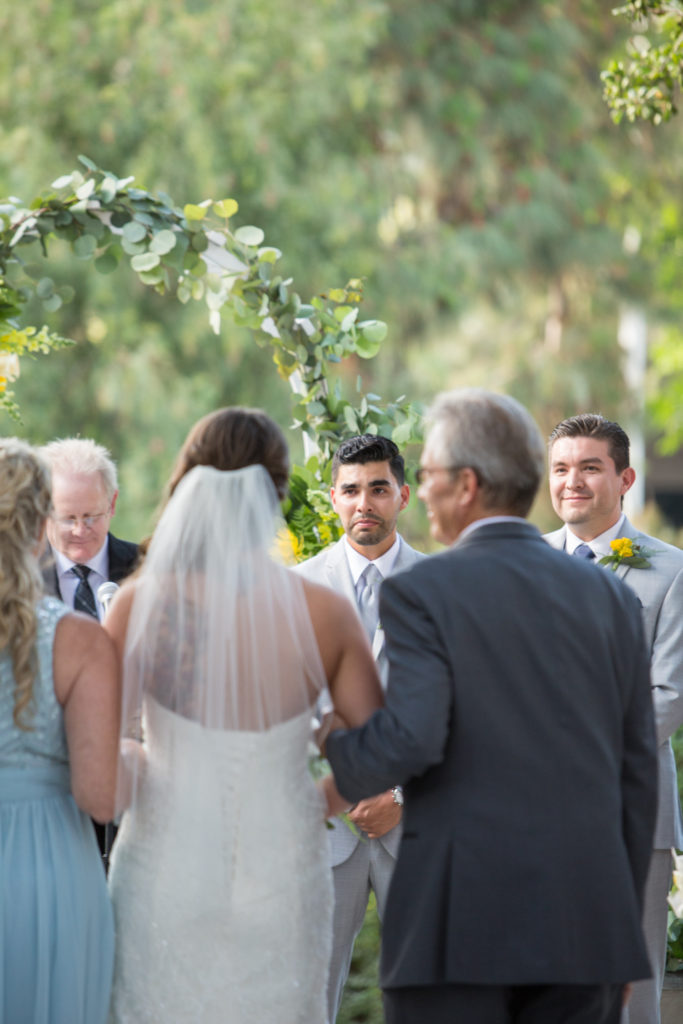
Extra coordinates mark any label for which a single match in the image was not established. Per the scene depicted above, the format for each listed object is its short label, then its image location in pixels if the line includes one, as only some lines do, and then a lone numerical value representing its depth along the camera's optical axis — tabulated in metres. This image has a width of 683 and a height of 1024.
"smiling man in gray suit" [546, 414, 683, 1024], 8.02
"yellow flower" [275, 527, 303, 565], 9.96
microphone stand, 7.86
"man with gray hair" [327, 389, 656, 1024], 5.11
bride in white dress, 5.70
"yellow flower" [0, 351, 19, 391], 9.29
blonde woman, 5.57
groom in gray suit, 8.14
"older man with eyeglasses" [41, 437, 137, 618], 8.65
